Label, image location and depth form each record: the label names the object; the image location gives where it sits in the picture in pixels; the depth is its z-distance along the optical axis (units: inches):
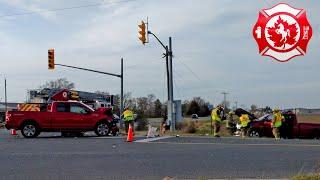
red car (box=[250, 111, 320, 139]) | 1174.3
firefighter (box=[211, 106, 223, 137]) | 1091.6
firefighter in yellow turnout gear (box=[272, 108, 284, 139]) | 1093.1
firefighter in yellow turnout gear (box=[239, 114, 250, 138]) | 1194.6
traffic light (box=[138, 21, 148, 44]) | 1296.9
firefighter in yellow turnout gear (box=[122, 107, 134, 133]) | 1259.2
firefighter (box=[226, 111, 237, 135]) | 1370.7
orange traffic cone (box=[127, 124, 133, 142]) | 908.6
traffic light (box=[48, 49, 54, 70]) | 1542.8
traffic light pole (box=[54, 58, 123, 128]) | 1696.6
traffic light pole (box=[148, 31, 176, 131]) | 1509.0
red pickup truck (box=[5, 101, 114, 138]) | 1069.8
